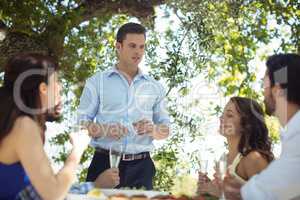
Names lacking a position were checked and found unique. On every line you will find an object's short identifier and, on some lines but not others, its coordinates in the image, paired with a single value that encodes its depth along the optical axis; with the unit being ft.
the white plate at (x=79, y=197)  7.88
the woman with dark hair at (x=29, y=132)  6.74
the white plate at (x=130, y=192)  8.58
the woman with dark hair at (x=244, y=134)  9.95
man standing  11.27
